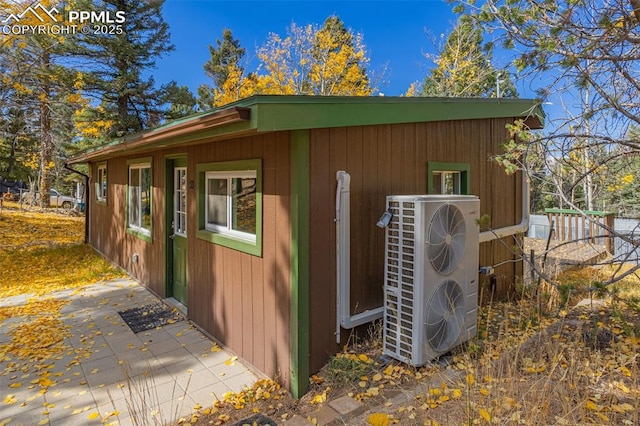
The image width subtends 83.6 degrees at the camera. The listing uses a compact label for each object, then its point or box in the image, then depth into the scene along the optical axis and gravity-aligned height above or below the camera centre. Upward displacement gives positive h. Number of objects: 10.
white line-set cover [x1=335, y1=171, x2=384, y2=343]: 3.22 -0.47
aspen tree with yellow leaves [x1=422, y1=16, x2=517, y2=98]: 13.99 +5.44
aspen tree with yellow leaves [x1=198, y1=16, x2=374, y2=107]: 15.11 +6.08
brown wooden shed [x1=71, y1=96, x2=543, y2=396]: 2.95 +0.05
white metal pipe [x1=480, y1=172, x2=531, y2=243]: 5.23 -0.32
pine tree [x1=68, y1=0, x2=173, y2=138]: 14.28 +5.60
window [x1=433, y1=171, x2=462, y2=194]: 4.67 +0.23
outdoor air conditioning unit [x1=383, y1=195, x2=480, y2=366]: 3.06 -0.67
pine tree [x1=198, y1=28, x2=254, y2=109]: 19.20 +7.79
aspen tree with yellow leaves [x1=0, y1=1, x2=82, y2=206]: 9.48 +3.65
